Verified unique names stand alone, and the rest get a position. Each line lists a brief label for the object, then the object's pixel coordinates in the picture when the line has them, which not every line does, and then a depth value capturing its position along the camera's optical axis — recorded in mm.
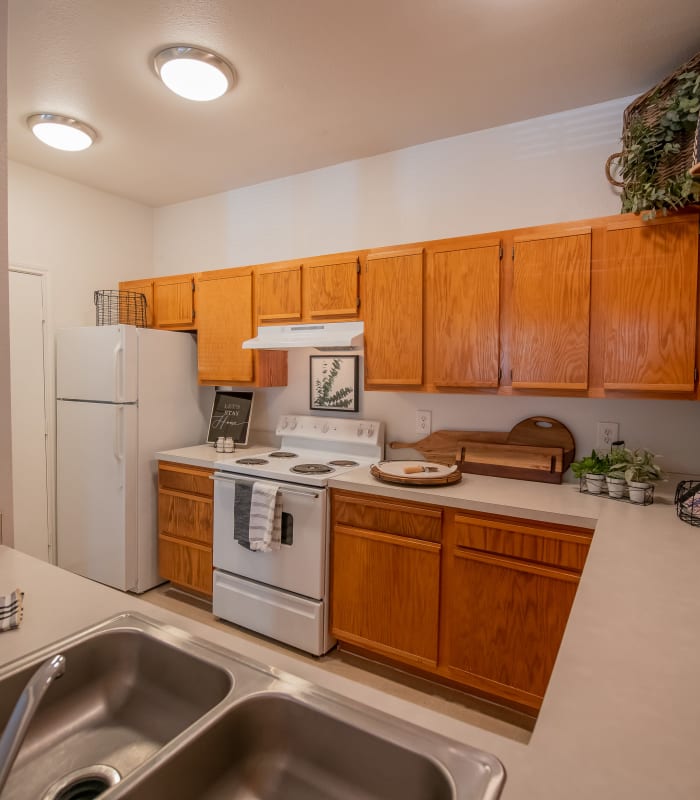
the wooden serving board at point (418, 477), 2309
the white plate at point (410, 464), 2393
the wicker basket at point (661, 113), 1815
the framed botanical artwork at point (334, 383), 3117
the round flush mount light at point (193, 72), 2055
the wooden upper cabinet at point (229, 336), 3160
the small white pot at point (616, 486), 2078
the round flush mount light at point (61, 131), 2611
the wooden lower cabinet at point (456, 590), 1983
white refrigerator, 3115
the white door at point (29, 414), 3182
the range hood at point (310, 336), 2629
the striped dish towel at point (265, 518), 2521
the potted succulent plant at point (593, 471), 2182
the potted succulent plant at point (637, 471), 2014
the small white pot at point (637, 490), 2004
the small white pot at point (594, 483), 2180
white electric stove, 2482
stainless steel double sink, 706
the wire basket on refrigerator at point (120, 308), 3666
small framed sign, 3455
